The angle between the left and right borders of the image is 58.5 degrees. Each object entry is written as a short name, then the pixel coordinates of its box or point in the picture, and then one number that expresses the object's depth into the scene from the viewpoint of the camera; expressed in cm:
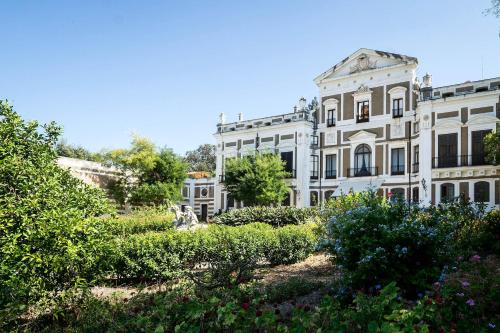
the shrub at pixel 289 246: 1323
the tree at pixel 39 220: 604
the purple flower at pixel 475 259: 777
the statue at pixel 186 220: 1916
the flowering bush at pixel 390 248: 710
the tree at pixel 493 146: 2269
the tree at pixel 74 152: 5534
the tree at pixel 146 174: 4003
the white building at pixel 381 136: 2823
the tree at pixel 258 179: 3491
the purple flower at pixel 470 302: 514
